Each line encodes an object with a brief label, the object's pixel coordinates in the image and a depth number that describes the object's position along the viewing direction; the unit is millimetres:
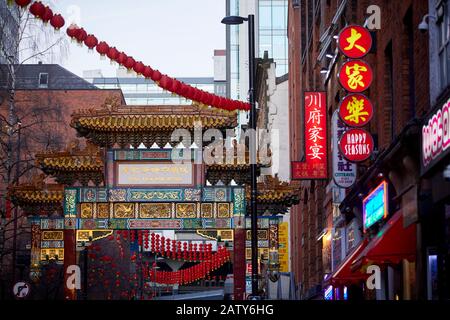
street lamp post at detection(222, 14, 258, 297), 26422
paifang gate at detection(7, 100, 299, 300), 34906
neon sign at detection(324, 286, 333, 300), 36281
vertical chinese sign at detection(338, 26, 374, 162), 24875
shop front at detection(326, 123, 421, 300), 20094
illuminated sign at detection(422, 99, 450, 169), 15766
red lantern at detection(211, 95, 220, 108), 30000
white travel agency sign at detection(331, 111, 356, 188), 29388
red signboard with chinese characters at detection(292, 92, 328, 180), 36125
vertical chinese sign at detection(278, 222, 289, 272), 66312
